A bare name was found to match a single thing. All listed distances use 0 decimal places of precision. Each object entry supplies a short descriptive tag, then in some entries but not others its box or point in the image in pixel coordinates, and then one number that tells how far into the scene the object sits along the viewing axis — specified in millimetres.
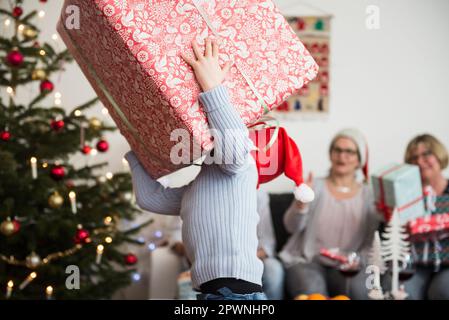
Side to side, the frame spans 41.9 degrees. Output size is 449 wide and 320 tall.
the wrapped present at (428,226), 2832
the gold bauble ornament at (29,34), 2846
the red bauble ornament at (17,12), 2818
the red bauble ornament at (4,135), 2719
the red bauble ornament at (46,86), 2824
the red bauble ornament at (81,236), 2814
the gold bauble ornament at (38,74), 2836
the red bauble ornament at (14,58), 2713
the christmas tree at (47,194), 2791
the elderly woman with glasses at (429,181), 2934
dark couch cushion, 3520
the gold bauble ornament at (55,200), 2703
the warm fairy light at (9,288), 2730
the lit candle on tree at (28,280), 2806
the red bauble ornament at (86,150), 2920
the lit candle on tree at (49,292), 2747
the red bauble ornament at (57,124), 2818
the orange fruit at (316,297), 2475
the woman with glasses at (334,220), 3178
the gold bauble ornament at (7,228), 2590
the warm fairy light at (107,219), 3037
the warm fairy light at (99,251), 2941
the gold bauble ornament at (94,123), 2989
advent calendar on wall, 3807
